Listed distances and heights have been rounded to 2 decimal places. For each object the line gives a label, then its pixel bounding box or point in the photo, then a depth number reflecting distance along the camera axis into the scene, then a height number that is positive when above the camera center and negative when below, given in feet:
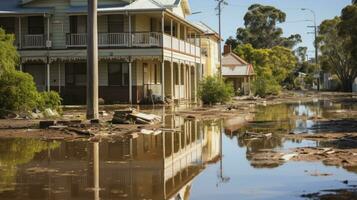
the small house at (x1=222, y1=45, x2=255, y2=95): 263.29 +9.16
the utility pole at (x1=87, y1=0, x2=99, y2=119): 82.94 +4.81
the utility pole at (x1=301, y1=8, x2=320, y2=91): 332.10 +21.67
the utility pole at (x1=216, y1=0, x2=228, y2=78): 214.16 +28.56
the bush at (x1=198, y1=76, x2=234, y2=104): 145.59 +0.46
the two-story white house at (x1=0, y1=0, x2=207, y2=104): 141.28 +11.50
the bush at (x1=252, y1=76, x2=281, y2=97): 226.79 +2.35
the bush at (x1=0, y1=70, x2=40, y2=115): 89.03 +0.35
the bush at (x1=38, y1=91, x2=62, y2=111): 92.63 -1.00
